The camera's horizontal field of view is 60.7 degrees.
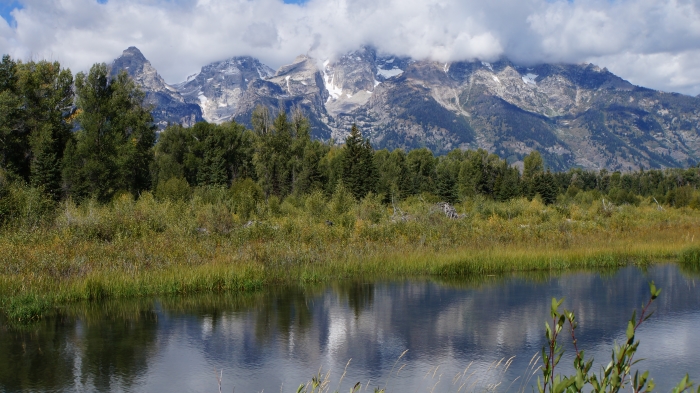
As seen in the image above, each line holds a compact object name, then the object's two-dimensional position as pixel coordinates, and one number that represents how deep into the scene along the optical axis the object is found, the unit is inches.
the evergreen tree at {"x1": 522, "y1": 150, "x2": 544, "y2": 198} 5115.7
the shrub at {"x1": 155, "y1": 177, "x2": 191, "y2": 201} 2144.4
